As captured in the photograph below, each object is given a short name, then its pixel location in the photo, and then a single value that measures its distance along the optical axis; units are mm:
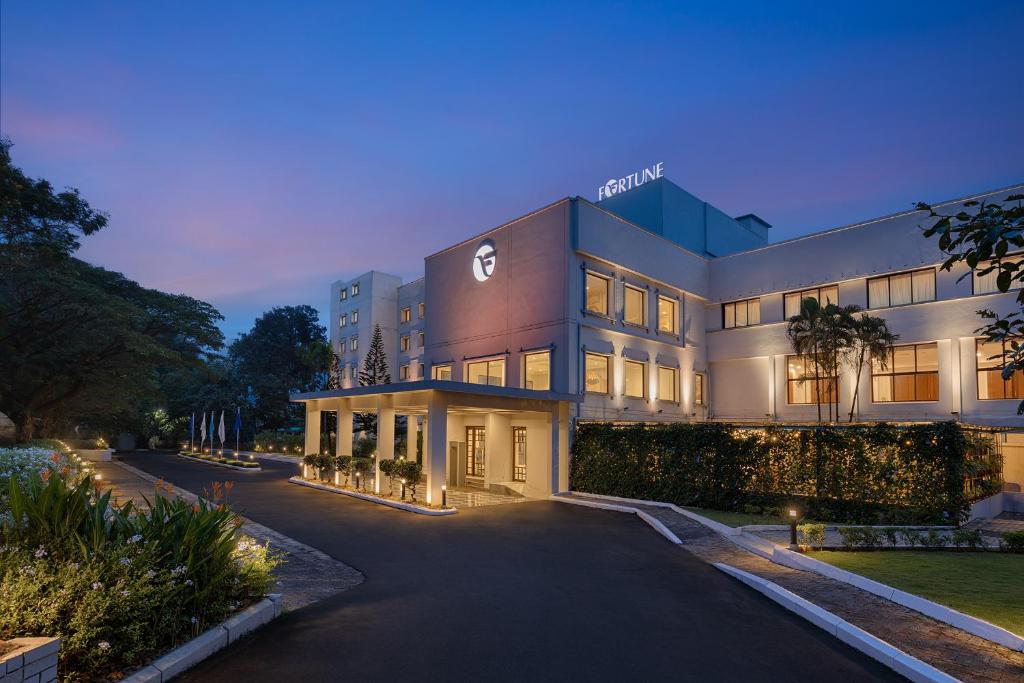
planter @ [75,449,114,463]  42406
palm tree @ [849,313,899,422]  24641
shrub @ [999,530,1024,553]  12305
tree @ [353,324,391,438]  46719
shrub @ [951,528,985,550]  12227
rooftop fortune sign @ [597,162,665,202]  34062
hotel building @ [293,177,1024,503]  23219
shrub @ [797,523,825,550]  12224
